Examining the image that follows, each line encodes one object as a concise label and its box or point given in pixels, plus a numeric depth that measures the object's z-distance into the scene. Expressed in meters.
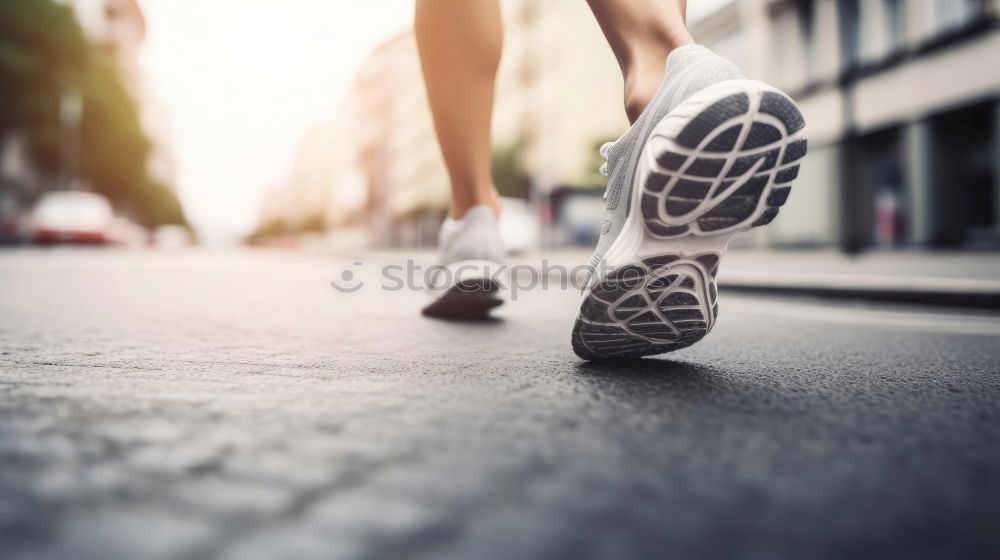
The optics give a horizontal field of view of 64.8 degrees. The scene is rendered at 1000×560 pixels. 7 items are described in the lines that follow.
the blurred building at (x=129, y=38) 54.22
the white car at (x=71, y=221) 17.84
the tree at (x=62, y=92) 24.97
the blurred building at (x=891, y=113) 11.67
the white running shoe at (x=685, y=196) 1.25
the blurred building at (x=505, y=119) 31.70
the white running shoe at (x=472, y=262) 2.40
